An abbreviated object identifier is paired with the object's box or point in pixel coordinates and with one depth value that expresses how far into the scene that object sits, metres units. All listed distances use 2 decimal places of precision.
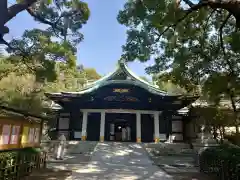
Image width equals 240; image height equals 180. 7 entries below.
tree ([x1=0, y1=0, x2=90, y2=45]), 9.20
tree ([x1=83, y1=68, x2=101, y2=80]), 53.31
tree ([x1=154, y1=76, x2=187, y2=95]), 32.92
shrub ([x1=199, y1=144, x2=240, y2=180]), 5.92
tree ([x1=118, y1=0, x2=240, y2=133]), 9.44
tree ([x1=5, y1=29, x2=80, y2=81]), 8.58
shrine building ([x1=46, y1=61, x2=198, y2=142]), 17.56
